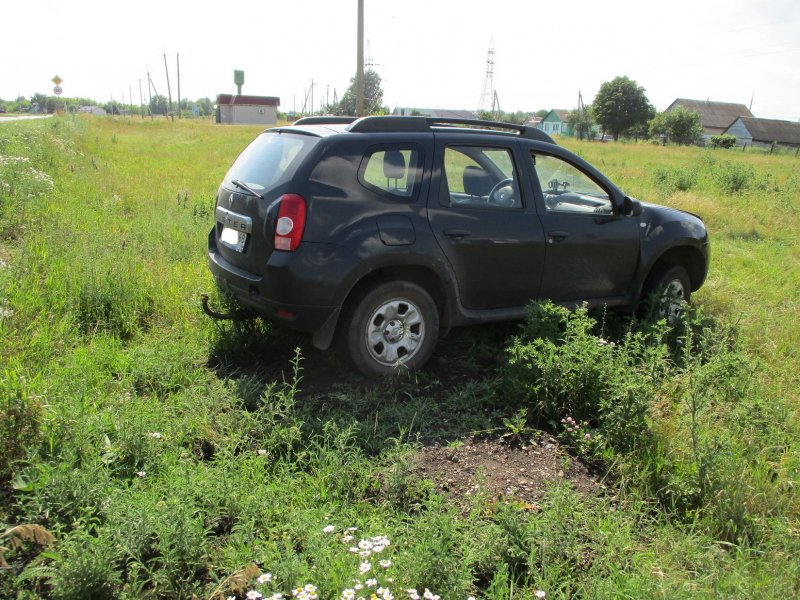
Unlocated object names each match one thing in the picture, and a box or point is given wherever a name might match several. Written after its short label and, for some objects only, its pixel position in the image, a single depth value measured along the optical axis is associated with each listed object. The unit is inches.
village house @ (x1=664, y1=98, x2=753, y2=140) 3818.9
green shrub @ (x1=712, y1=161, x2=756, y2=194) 672.4
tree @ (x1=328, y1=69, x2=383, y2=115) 3189.0
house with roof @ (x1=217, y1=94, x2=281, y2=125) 3398.1
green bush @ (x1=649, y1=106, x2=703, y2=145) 2999.5
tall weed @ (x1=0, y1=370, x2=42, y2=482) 121.6
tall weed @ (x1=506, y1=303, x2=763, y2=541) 130.4
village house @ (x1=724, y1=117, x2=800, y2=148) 3358.8
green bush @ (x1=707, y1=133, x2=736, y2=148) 2505.5
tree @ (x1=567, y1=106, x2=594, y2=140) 3233.3
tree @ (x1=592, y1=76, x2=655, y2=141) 3058.6
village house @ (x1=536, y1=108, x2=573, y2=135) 4407.0
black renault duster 163.6
